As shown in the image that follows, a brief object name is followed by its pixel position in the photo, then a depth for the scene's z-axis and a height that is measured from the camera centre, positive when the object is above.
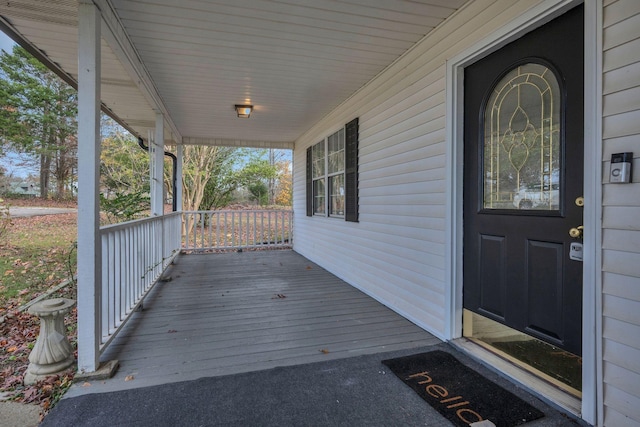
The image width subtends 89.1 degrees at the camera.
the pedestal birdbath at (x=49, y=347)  1.99 -0.87
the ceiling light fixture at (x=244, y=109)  4.60 +1.41
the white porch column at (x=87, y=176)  1.94 +0.19
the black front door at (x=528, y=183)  1.69 +0.16
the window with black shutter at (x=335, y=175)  4.29 +0.53
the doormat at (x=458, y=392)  1.62 -1.03
